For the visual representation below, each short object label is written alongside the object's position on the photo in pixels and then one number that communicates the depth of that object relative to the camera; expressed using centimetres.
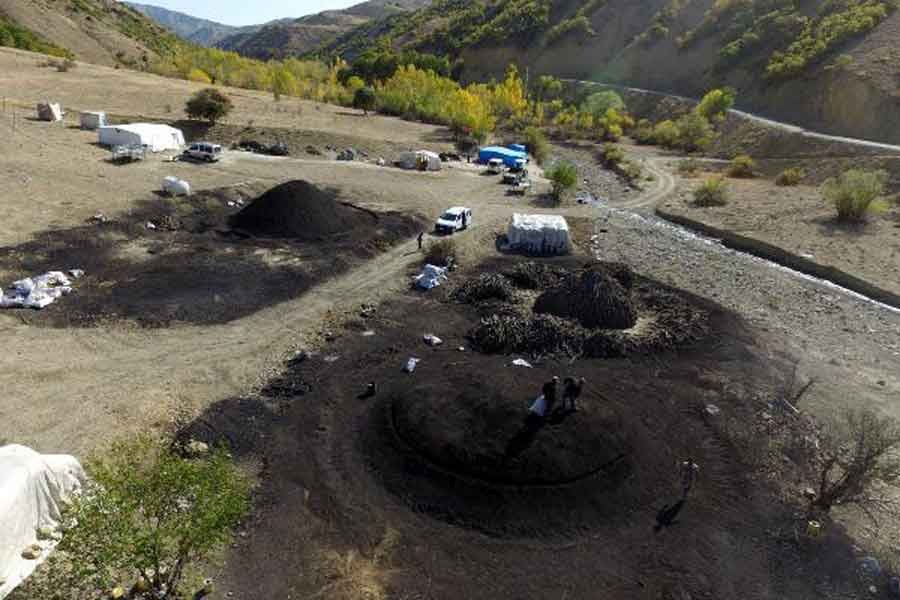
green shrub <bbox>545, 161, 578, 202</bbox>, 4350
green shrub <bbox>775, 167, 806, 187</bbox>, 4684
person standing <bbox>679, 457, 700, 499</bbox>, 1572
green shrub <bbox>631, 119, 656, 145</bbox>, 7100
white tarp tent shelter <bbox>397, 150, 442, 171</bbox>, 4989
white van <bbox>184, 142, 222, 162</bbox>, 4431
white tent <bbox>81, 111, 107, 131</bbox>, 4659
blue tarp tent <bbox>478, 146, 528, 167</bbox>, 5452
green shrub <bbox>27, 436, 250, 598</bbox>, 959
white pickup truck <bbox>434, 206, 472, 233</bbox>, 3506
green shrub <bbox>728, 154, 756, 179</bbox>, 5197
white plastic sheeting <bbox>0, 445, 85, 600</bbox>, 1133
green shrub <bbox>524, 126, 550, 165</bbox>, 6153
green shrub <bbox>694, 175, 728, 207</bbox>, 4441
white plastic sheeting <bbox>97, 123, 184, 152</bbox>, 4334
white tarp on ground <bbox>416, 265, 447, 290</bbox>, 2748
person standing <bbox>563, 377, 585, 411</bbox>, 1730
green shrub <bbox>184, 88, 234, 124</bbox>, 5259
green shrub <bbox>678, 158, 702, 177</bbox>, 5524
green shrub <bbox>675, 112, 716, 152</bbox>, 6542
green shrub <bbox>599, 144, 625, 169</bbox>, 5962
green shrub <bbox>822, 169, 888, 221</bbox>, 3619
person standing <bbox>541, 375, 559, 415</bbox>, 1680
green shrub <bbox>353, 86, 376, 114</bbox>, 7231
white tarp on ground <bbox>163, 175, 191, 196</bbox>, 3553
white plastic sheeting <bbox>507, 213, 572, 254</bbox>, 3281
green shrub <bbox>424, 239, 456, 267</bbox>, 3008
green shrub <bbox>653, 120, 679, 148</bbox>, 6838
